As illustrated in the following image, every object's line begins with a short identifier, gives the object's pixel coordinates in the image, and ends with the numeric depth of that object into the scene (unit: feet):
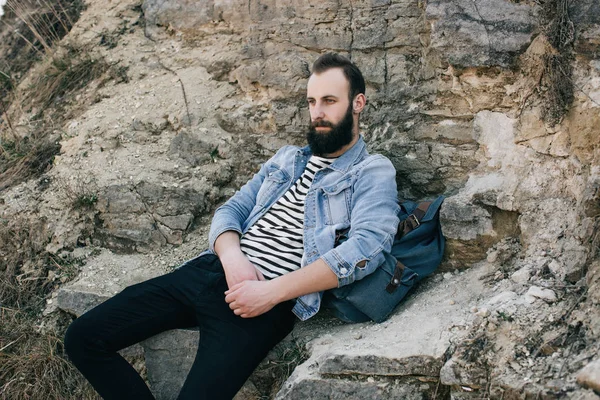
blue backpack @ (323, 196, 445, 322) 10.49
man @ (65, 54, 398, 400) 10.00
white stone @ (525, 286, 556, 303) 9.36
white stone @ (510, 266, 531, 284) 10.07
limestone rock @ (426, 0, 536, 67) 11.75
